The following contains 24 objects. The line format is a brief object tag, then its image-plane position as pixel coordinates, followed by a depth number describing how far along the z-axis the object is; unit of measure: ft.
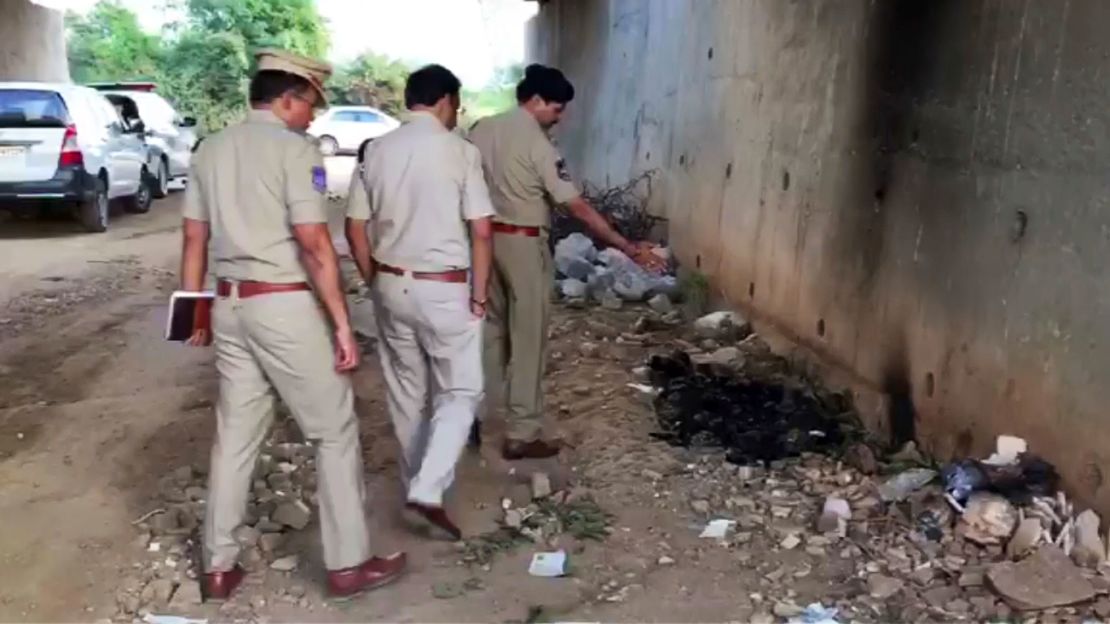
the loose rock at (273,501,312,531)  15.74
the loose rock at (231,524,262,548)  14.96
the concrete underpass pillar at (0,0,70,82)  61.57
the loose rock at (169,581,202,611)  13.53
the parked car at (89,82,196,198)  56.34
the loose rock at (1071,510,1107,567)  13.15
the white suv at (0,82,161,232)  41.04
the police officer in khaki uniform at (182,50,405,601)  12.55
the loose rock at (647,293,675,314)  28.81
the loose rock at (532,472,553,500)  17.04
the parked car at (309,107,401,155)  92.43
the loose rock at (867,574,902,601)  13.67
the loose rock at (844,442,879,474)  17.07
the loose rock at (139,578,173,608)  13.60
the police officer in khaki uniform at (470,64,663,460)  17.75
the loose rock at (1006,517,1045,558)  13.66
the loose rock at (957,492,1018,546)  14.07
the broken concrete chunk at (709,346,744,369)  22.88
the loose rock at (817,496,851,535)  15.53
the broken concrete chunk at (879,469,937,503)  15.87
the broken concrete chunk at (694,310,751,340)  25.52
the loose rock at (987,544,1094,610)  12.67
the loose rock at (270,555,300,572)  14.52
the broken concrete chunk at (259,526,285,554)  14.98
